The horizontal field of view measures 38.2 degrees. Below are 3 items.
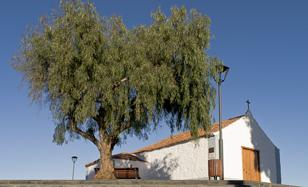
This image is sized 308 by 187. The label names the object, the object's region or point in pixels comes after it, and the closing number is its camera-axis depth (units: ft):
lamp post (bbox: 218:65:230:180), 65.21
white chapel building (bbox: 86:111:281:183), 98.63
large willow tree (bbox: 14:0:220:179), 62.80
